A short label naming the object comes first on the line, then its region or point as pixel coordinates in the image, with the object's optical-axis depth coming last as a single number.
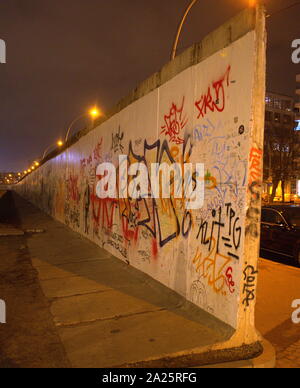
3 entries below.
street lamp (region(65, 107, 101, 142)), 20.20
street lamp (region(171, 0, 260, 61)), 7.36
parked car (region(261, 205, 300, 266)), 8.68
